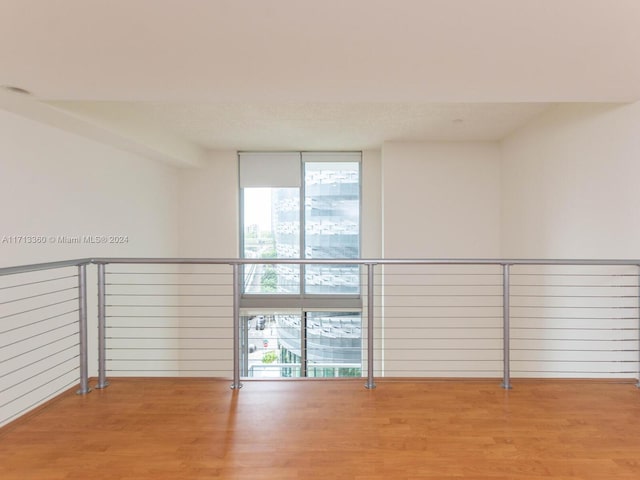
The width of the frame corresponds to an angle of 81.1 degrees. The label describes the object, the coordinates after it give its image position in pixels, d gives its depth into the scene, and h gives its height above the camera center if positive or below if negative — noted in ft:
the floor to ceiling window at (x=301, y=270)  16.47 -1.30
